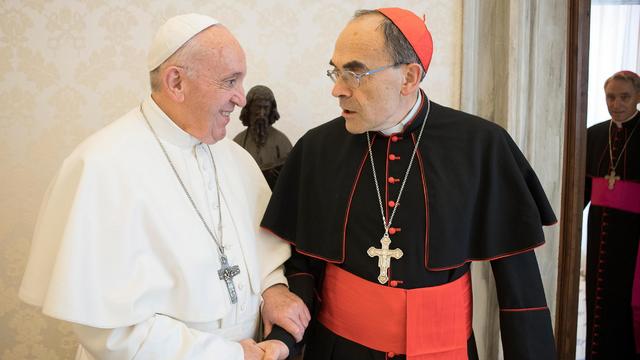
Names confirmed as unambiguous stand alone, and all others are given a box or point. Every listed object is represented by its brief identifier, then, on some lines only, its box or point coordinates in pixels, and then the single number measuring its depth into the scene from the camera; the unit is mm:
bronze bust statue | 2979
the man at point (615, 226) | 3148
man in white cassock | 1729
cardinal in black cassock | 2025
